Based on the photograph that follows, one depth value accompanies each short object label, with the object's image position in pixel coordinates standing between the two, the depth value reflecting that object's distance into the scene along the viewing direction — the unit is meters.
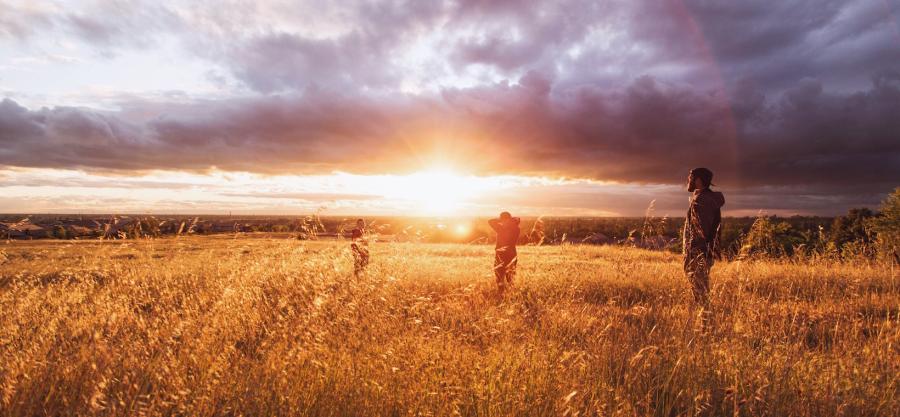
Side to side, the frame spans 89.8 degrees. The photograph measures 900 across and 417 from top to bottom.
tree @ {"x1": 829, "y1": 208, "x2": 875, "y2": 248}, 31.67
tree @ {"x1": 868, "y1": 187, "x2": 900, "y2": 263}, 19.56
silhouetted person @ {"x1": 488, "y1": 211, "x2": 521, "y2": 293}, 9.86
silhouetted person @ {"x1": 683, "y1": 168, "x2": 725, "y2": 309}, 7.96
